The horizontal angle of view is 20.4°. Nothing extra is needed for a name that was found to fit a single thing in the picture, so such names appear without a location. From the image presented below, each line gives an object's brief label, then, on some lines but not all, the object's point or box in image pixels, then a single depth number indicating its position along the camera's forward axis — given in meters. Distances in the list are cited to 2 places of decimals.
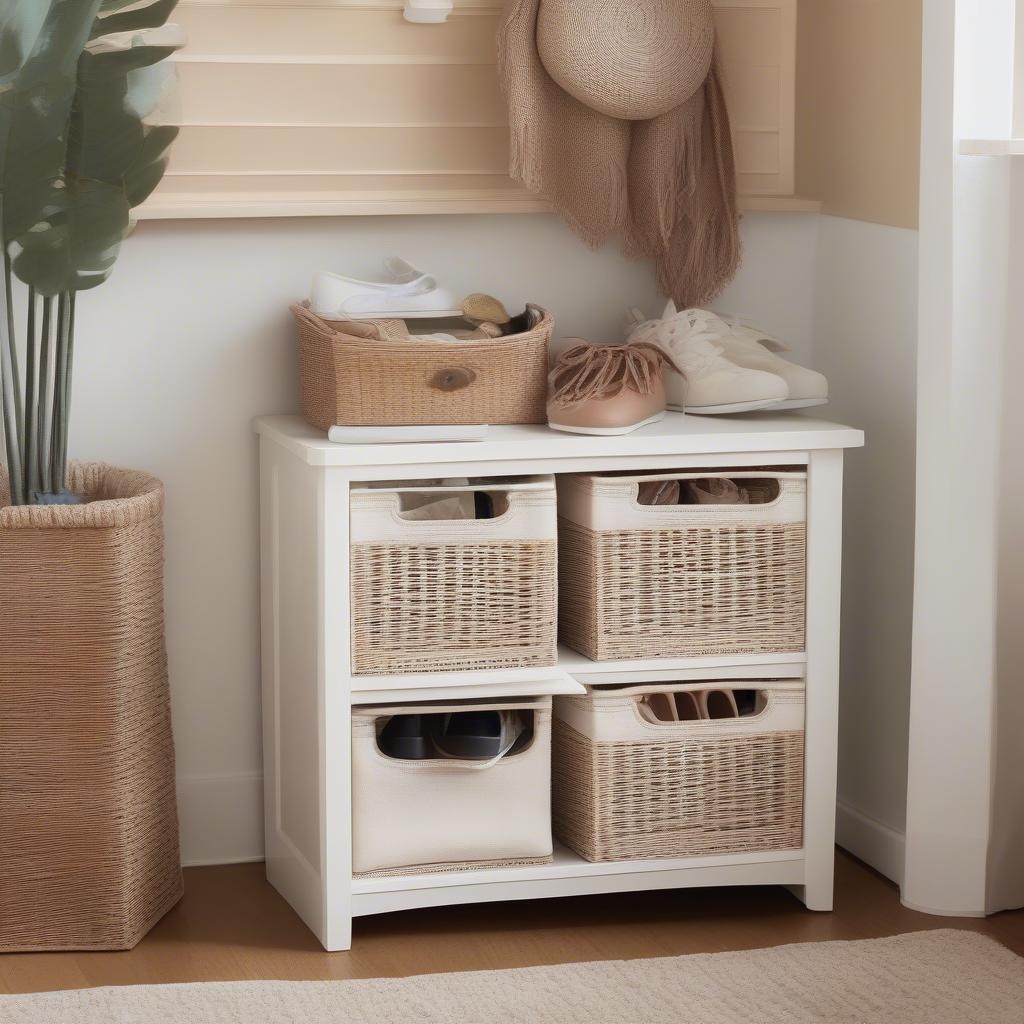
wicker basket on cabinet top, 3.77
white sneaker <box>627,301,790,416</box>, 4.03
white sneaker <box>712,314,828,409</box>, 4.08
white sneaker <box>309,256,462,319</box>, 4.03
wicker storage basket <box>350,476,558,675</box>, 3.69
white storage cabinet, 3.70
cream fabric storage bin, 3.77
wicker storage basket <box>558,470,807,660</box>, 3.83
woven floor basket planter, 3.66
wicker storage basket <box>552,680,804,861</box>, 3.87
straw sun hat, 4.13
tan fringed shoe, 3.81
